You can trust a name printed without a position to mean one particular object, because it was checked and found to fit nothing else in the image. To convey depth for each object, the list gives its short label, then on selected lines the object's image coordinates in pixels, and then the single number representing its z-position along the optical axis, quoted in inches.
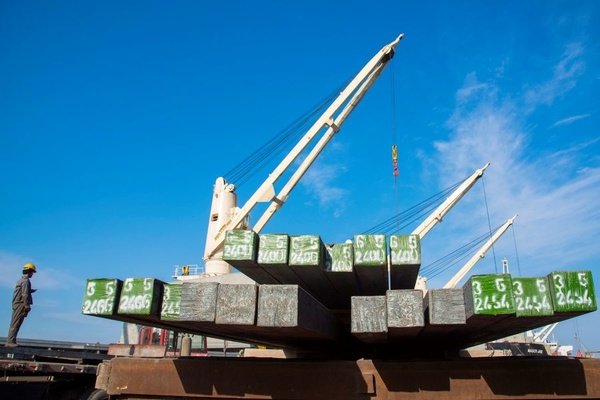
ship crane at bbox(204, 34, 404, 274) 930.1
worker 323.3
